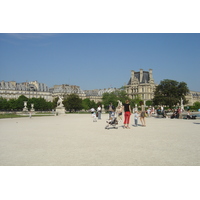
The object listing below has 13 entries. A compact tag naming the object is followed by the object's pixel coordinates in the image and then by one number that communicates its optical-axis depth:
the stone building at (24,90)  108.44
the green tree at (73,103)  72.38
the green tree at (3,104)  83.62
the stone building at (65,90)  131.12
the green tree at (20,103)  85.62
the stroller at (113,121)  15.02
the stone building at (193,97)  158.50
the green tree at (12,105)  86.56
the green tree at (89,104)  102.22
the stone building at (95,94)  147.48
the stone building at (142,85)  119.31
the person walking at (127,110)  15.59
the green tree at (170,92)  76.00
